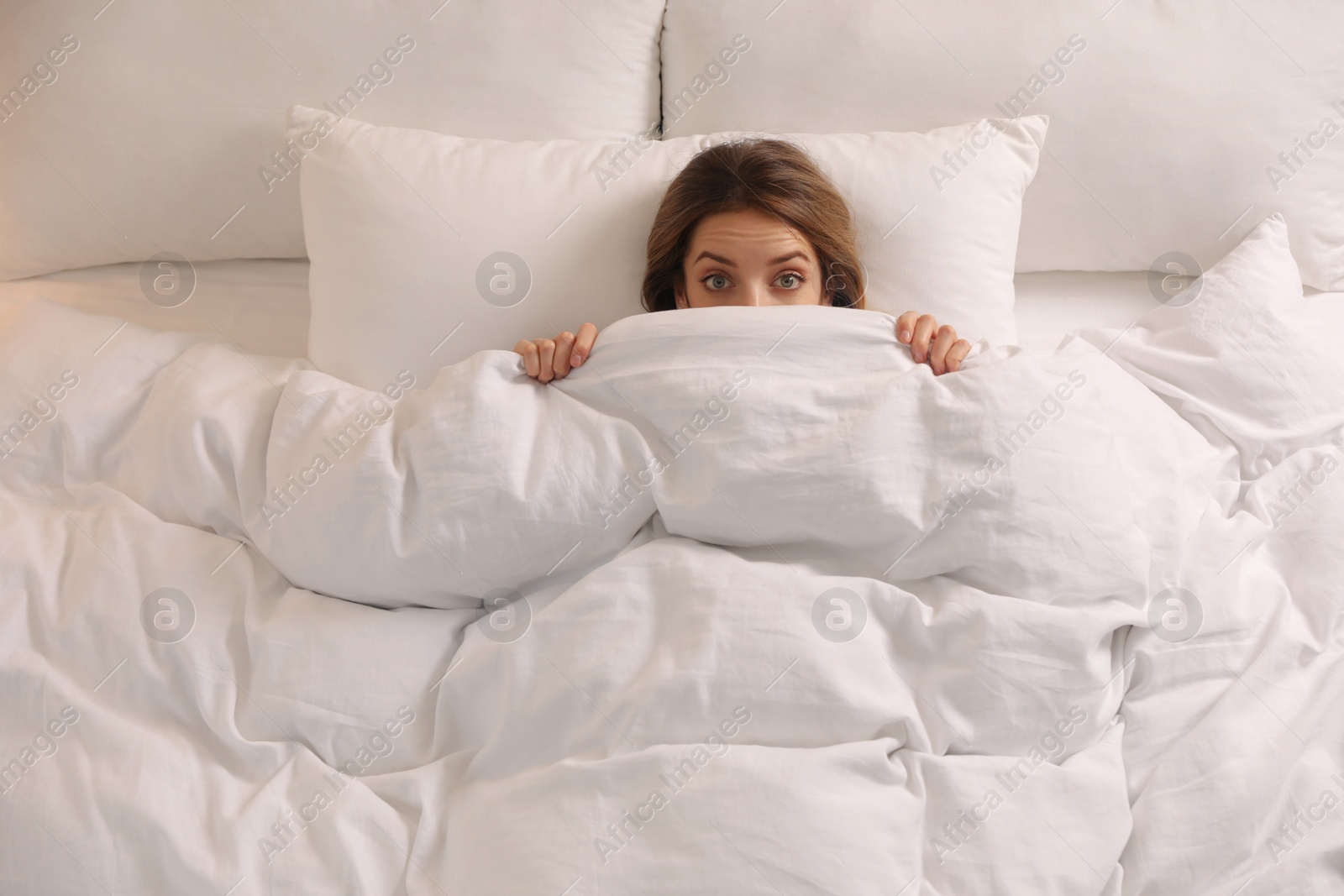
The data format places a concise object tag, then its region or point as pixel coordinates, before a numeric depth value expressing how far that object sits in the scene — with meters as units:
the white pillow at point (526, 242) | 1.27
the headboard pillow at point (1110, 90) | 1.36
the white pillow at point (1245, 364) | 1.17
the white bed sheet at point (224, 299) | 1.47
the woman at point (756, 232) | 1.20
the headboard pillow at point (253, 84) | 1.40
